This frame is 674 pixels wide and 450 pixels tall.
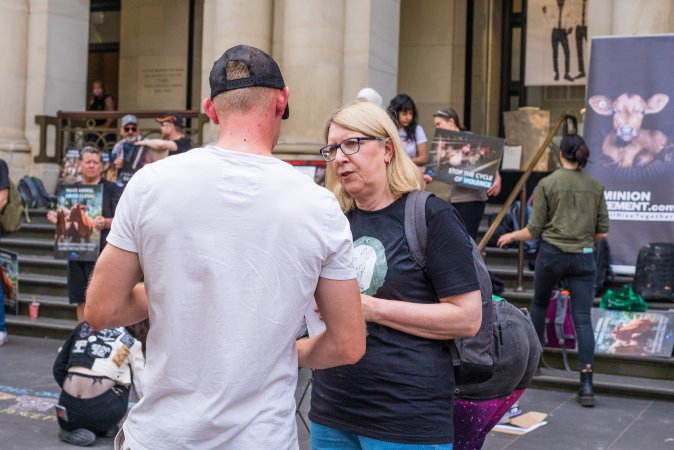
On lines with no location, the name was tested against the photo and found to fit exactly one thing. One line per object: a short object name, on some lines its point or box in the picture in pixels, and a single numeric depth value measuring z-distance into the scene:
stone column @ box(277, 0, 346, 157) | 12.04
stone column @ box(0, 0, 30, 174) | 14.37
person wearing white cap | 8.62
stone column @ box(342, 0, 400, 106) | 12.09
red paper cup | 11.16
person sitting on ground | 6.42
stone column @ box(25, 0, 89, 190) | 14.54
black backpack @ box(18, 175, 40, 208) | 14.22
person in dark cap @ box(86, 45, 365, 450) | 2.39
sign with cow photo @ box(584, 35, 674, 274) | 9.30
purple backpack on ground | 8.78
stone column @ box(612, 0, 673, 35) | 10.64
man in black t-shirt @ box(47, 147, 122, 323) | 9.36
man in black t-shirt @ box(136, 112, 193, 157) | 10.35
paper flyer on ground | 7.03
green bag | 8.99
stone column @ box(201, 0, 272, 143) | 12.46
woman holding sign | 9.14
